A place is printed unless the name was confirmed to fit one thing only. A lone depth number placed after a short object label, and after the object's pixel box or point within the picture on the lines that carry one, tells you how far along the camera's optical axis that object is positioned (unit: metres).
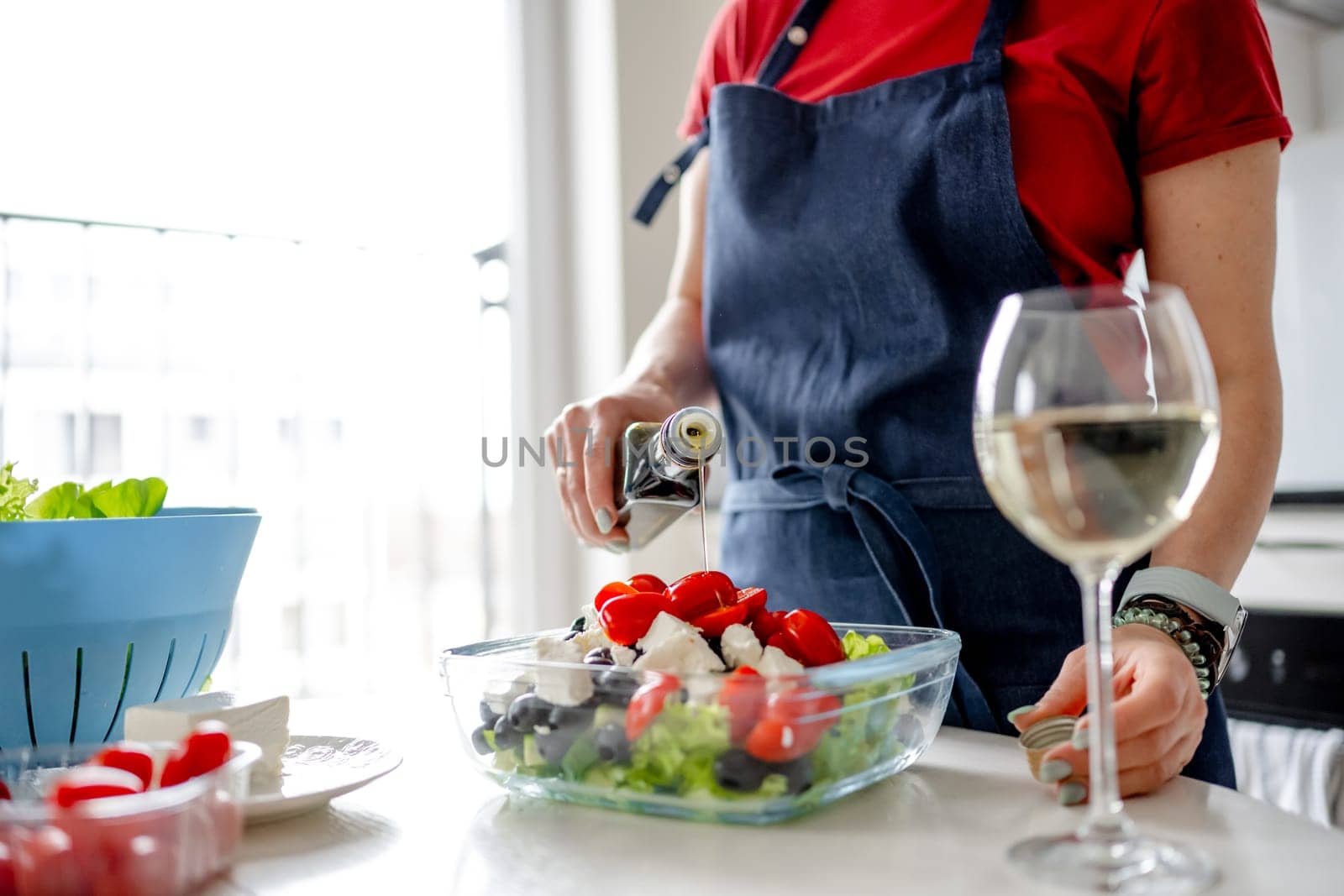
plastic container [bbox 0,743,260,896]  0.40
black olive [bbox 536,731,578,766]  0.56
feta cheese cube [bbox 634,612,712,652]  0.58
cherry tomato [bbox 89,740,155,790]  0.49
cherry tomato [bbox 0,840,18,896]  0.42
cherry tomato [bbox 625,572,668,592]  0.69
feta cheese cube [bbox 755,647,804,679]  0.55
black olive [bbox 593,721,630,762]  0.54
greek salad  0.52
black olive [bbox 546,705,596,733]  0.56
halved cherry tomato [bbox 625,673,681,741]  0.52
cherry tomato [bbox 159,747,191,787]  0.49
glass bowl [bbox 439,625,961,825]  0.53
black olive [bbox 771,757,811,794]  0.53
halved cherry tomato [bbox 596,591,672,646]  0.61
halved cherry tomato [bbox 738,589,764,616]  0.65
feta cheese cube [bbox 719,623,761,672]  0.58
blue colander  0.65
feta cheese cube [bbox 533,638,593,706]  0.55
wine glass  0.41
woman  0.87
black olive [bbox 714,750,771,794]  0.52
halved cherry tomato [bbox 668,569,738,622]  0.63
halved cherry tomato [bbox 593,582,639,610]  0.67
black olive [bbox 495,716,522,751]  0.58
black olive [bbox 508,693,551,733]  0.57
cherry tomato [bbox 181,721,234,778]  0.50
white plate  0.56
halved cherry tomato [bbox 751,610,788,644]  0.63
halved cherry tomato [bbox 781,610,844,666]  0.60
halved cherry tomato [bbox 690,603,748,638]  0.61
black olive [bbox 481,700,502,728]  0.60
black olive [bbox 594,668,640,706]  0.54
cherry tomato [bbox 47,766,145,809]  0.44
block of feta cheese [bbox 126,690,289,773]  0.57
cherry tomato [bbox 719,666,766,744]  0.51
